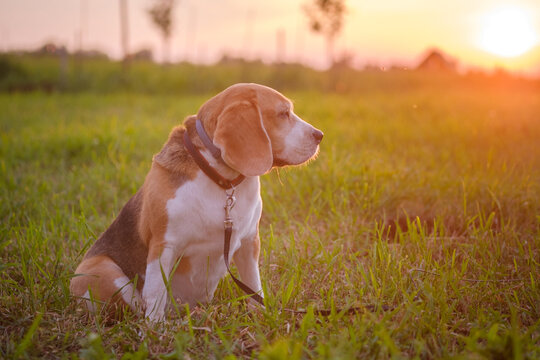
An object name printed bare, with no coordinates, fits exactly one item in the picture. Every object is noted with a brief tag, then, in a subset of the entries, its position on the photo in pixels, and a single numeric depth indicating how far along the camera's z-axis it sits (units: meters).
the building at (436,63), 29.03
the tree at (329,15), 19.33
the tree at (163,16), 27.67
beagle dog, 2.46
